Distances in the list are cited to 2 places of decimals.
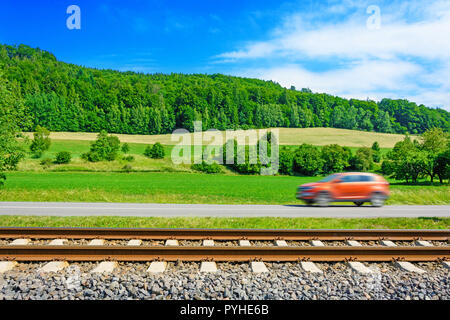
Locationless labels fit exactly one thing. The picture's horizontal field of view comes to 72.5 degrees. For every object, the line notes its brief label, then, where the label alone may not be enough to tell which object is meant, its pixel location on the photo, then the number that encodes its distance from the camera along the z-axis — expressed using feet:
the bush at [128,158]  199.94
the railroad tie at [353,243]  28.56
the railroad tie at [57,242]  27.43
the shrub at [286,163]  196.13
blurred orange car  53.93
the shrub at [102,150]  194.29
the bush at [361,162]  220.64
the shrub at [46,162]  175.11
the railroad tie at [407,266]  21.65
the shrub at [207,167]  180.75
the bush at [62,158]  182.91
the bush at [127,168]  176.43
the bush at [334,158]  209.46
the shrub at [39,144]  209.69
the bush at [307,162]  198.49
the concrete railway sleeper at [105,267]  20.71
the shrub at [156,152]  220.23
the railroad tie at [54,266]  20.75
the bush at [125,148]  235.93
